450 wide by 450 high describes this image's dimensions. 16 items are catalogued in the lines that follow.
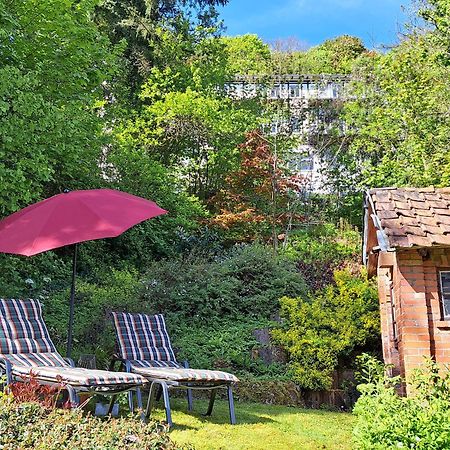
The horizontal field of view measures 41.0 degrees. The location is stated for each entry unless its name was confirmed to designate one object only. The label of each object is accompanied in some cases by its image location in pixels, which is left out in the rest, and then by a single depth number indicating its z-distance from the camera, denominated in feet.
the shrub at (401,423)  13.06
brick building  22.98
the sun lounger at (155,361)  19.80
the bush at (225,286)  36.32
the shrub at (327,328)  30.66
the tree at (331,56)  96.32
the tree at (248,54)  90.43
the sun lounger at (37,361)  17.71
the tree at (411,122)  46.37
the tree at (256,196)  54.65
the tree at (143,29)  64.13
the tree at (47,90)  29.07
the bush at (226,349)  29.50
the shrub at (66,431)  11.61
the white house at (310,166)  63.57
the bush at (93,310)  29.76
